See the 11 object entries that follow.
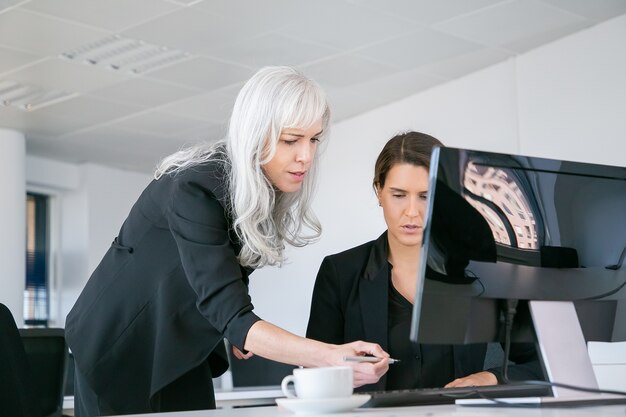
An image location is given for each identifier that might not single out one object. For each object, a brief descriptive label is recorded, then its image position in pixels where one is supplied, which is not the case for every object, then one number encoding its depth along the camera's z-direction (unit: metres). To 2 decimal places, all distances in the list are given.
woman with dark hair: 2.03
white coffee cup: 1.29
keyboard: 1.44
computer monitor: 1.42
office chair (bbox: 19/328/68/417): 2.46
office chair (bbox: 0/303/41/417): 1.89
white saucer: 1.27
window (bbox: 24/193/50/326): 8.90
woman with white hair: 1.63
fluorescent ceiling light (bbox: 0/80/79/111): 6.60
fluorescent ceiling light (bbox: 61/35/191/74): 5.79
